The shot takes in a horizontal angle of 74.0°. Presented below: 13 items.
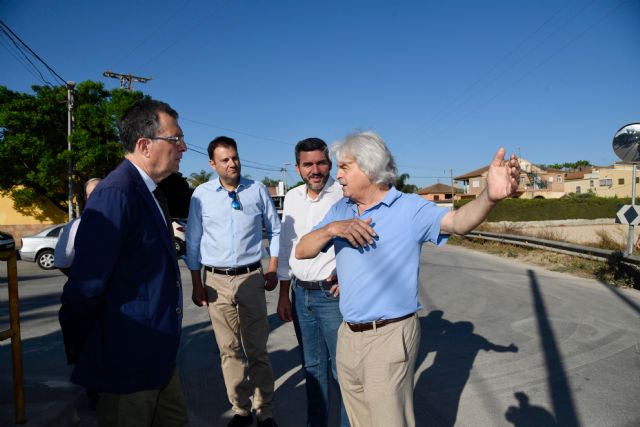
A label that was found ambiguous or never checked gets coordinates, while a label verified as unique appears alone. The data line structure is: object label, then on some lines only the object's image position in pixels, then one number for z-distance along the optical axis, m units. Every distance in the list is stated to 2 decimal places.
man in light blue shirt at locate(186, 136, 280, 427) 3.41
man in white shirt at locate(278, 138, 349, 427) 2.95
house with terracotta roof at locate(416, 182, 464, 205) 87.62
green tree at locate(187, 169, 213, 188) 52.51
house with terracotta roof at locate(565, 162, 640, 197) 66.19
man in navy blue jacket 1.77
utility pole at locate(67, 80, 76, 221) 20.84
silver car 12.99
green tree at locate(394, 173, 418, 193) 62.48
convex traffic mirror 5.30
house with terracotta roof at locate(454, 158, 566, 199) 74.25
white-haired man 2.11
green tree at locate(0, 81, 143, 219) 21.52
